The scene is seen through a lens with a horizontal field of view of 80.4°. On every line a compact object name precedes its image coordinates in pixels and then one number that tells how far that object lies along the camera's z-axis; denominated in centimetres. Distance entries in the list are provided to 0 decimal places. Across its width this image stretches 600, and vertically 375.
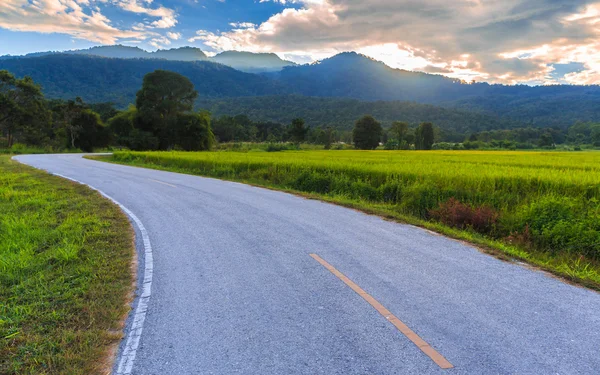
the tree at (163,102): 5366
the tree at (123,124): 5344
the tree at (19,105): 4706
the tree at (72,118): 5287
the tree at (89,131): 5432
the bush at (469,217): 917
